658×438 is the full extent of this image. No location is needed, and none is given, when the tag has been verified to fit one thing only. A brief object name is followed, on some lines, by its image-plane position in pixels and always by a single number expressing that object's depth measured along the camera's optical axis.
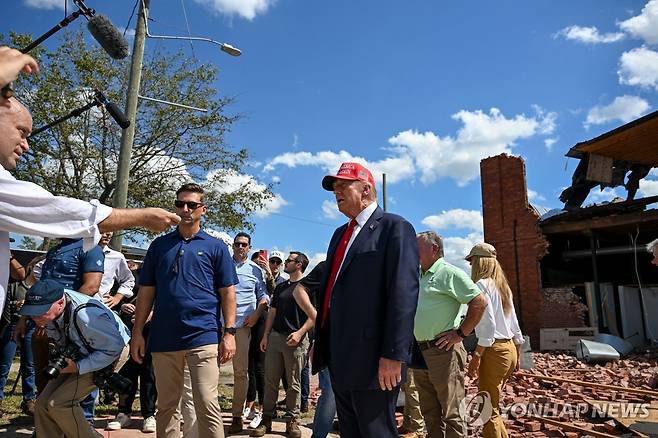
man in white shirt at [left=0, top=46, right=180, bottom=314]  1.85
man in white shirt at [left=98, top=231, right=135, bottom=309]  5.62
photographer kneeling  3.52
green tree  15.05
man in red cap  2.74
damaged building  15.88
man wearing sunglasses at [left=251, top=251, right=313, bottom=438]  5.47
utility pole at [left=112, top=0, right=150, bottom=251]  8.43
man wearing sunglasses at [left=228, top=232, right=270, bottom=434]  5.75
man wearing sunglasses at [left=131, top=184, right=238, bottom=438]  3.76
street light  10.64
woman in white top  4.46
